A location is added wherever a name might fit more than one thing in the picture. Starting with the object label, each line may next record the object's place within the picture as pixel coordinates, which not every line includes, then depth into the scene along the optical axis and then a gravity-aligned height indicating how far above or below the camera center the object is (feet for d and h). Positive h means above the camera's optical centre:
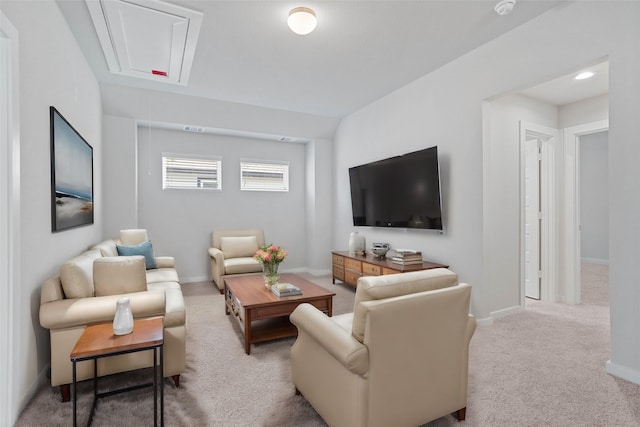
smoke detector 8.18 +5.40
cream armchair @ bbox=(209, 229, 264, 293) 15.53 -2.04
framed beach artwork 7.84 +1.13
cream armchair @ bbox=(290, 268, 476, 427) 4.74 -2.27
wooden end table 5.17 -2.23
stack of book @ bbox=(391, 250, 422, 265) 12.29 -1.80
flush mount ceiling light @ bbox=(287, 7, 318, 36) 8.39 +5.20
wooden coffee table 9.04 -2.80
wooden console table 11.93 -2.32
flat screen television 12.22 +0.89
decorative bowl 14.12 -1.75
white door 13.85 -0.29
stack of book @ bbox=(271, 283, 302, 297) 9.76 -2.43
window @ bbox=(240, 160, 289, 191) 19.38 +2.37
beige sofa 6.41 -1.99
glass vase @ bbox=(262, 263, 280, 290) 10.63 -2.11
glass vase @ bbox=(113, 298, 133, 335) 5.87 -1.98
